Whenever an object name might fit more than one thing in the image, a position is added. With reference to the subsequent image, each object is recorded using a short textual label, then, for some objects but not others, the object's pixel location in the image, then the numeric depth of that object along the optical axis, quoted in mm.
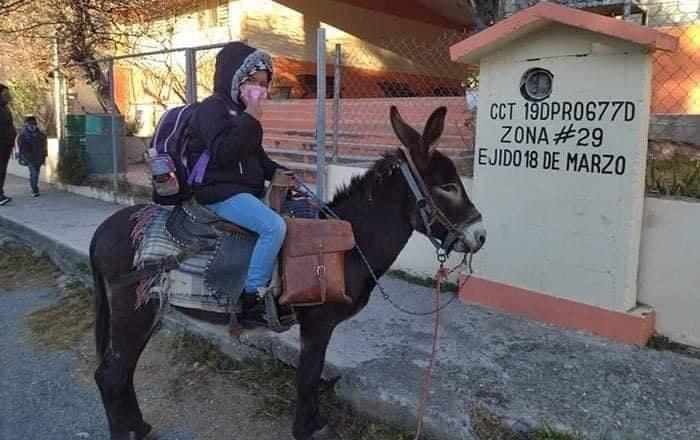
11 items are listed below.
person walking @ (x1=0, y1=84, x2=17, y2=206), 9609
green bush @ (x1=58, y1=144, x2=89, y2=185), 10562
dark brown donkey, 2809
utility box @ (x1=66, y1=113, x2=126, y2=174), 10242
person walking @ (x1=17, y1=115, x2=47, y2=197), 10359
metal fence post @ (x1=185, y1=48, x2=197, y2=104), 7055
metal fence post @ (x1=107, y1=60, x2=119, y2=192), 9227
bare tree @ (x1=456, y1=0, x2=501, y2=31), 8180
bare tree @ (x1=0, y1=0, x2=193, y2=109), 11289
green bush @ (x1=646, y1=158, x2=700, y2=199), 3971
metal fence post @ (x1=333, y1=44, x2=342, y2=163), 5648
